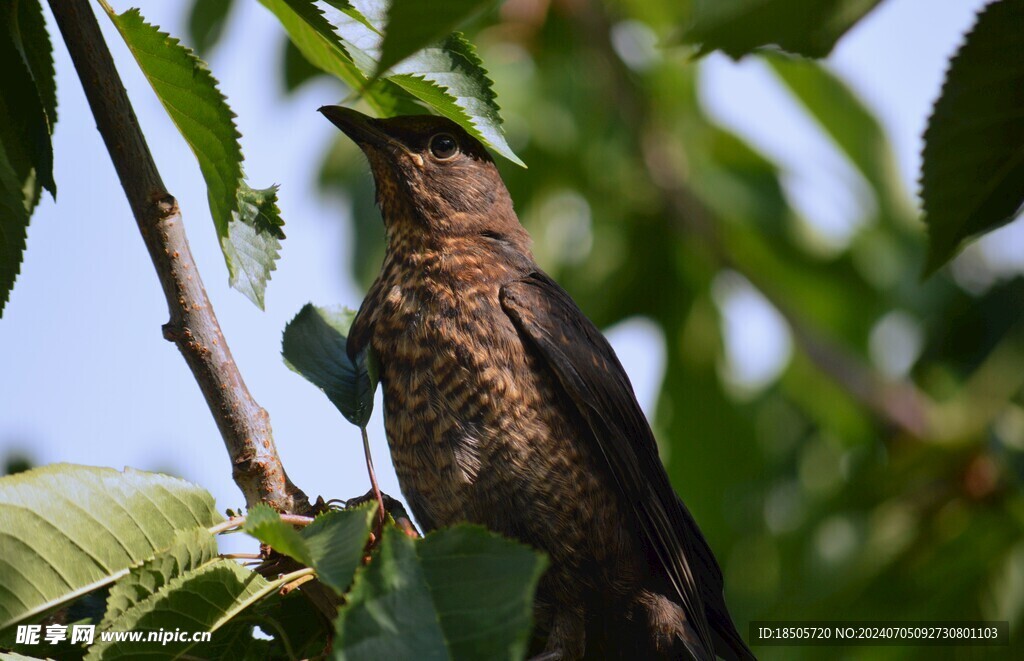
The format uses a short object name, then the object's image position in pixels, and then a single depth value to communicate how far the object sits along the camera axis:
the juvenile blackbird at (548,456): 4.81
